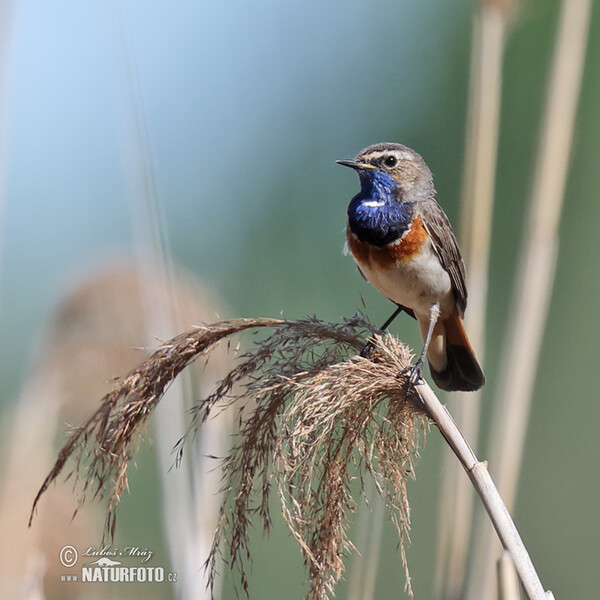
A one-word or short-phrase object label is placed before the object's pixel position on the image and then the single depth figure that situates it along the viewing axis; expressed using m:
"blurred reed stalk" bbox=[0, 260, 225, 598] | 4.16
